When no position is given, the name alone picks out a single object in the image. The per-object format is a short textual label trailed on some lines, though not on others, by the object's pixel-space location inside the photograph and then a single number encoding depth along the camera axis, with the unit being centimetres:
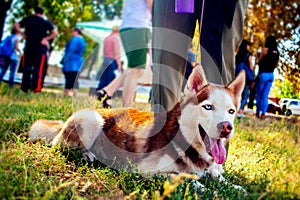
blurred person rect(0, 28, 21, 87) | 991
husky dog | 222
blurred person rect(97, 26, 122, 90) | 822
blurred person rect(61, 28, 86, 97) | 895
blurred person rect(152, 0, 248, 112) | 283
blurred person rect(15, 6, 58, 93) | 796
